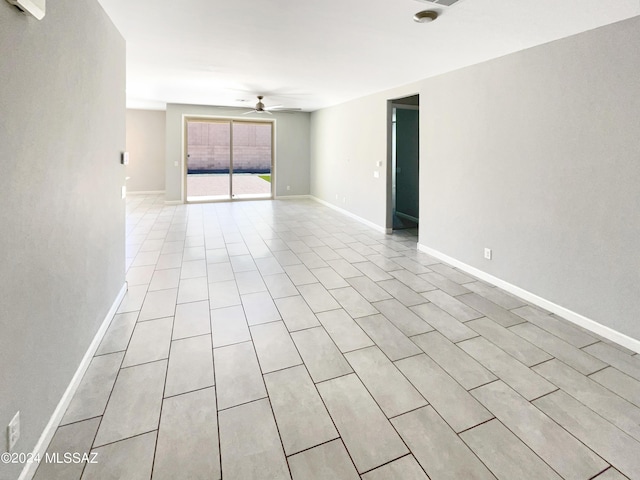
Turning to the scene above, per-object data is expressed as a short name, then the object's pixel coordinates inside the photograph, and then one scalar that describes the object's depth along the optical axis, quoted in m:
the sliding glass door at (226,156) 9.16
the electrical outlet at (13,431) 1.24
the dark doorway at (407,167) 7.00
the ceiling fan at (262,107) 6.90
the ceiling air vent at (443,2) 2.31
